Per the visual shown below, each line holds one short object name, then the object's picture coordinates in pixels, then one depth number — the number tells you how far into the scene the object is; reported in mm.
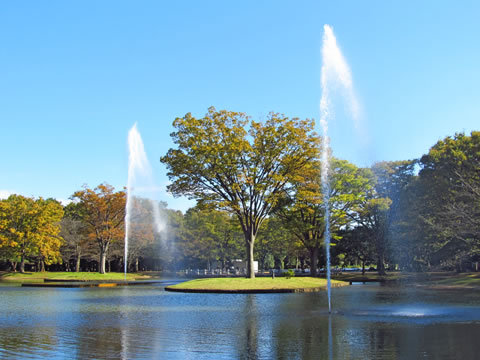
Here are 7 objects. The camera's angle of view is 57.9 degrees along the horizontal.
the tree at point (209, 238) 87250
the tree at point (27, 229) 67750
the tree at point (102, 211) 65875
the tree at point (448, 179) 47031
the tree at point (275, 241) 81250
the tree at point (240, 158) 39906
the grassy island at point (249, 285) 34094
